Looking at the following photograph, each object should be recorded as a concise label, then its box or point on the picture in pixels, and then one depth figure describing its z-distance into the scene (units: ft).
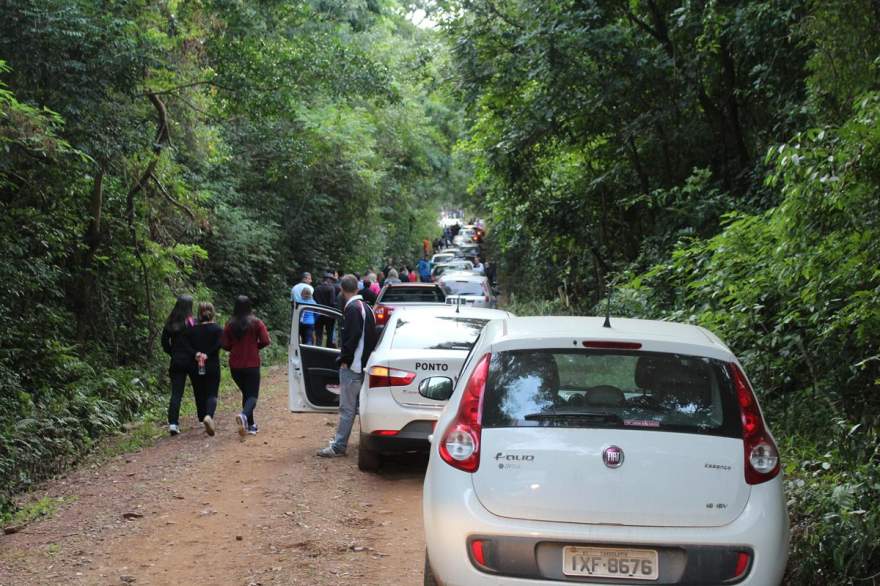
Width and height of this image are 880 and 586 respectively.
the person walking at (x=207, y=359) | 40.73
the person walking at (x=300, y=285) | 65.98
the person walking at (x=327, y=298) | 71.20
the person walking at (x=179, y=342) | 40.81
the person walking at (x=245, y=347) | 39.96
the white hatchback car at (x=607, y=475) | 15.37
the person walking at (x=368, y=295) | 77.82
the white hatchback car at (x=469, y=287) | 85.97
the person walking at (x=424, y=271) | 121.19
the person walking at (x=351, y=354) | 34.53
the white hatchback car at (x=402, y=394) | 31.42
